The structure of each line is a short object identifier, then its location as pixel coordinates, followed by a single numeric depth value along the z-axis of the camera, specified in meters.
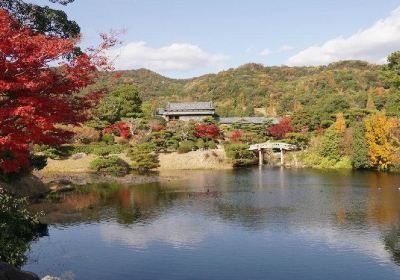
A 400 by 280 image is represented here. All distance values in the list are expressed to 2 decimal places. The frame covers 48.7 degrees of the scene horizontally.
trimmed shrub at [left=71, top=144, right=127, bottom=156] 51.16
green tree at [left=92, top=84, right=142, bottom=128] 59.41
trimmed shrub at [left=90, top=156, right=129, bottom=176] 47.38
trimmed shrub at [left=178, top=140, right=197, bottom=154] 53.53
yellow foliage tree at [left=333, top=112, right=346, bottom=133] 52.83
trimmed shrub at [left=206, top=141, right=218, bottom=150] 54.99
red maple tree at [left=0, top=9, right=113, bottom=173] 10.89
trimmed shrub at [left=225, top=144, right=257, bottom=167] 53.16
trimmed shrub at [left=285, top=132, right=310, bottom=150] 56.47
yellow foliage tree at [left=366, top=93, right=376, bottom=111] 79.75
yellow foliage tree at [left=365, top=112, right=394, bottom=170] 45.88
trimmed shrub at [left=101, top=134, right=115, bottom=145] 55.12
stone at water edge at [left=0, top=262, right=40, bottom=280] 9.76
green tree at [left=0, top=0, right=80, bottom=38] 15.78
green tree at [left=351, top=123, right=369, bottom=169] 47.92
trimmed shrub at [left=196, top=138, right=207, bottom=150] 54.56
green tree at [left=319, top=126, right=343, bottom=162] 51.90
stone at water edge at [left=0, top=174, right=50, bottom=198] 30.00
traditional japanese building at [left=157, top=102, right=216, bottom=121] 72.06
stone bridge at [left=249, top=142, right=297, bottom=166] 54.53
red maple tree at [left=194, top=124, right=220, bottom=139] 56.28
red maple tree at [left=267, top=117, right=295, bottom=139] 61.38
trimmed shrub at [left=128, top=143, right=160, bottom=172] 49.88
